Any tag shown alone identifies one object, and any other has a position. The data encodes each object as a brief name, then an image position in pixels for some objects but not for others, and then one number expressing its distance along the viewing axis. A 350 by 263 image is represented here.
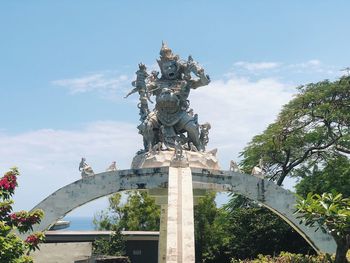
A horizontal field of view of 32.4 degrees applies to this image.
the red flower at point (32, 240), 12.27
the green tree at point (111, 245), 28.05
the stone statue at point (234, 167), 19.07
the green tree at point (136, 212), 36.88
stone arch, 17.77
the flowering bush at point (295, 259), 14.84
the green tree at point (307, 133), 26.31
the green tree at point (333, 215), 12.61
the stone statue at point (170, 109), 19.64
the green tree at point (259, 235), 25.05
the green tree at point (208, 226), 32.84
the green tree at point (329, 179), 25.53
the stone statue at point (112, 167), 18.53
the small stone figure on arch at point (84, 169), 18.20
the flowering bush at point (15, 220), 11.84
